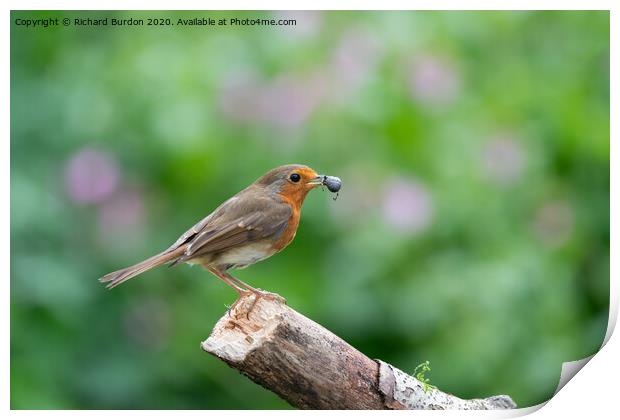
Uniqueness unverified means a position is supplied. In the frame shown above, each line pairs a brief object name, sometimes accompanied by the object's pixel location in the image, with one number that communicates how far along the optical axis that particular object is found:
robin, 4.04
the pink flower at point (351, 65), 4.99
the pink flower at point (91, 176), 4.72
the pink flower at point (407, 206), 5.07
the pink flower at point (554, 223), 4.93
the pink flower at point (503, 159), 5.09
